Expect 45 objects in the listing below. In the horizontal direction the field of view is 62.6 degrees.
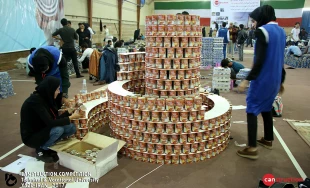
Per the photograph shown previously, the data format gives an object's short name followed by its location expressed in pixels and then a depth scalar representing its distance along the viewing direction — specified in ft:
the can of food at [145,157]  11.62
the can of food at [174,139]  11.26
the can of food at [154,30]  12.24
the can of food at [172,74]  12.23
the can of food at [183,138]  11.25
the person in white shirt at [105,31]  54.52
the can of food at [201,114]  11.32
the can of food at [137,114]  11.35
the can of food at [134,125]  11.57
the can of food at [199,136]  11.48
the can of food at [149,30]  12.45
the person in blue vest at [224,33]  39.45
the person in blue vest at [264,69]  10.34
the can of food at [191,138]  11.36
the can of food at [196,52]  12.48
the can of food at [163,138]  11.25
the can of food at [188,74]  12.41
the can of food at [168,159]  11.44
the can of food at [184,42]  12.10
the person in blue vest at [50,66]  12.17
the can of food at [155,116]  11.16
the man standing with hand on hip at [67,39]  28.32
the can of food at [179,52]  12.12
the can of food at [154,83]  12.79
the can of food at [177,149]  11.34
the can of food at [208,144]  11.84
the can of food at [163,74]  12.34
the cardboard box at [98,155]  10.09
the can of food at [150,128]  11.28
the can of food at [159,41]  12.26
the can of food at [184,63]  12.23
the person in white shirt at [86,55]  29.55
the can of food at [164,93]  12.59
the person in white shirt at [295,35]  48.14
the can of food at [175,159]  11.42
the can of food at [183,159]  11.45
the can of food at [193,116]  11.19
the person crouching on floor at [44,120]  10.15
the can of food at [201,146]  11.63
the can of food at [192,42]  12.29
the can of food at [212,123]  11.68
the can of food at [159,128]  11.20
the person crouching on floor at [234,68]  25.05
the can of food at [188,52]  12.24
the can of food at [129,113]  11.56
